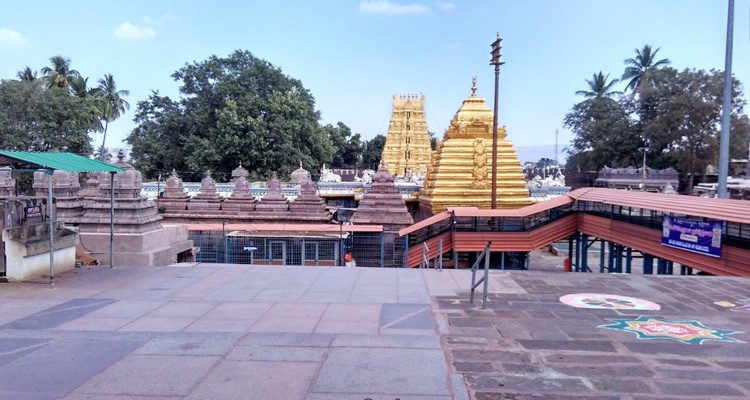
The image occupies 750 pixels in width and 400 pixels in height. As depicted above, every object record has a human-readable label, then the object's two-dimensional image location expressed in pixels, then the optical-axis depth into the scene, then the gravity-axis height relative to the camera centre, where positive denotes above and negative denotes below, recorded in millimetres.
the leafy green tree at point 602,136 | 41875 +3622
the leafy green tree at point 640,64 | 49875 +11504
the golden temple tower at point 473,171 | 27766 +285
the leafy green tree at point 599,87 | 54094 +9902
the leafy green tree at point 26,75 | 42750 +8444
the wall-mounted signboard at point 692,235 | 12141 -1481
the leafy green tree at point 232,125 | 37438 +3837
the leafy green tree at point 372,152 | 82500 +3877
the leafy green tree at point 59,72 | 43781 +9163
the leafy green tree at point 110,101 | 49625 +7425
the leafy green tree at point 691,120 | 34403 +4189
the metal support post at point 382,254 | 17422 -2792
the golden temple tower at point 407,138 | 55125 +4310
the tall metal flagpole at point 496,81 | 23297 +4604
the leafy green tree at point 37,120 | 30125 +3272
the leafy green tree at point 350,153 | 78475 +3577
